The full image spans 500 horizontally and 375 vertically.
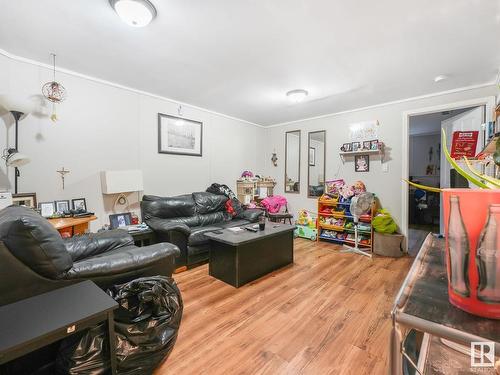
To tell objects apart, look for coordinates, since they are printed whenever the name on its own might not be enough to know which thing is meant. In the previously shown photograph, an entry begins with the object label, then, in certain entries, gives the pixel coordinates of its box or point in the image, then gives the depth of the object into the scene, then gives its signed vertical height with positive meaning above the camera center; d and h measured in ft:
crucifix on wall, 9.35 +0.45
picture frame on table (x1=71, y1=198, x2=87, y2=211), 9.61 -0.85
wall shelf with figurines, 12.89 +2.09
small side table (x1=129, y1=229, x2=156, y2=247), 9.70 -2.26
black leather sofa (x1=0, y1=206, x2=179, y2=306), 3.96 -1.64
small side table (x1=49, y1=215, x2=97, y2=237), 7.90 -1.38
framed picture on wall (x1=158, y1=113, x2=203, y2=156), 12.55 +2.75
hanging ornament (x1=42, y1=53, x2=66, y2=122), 8.82 +3.46
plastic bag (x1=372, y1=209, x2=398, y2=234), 12.12 -2.01
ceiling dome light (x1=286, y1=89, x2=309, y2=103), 11.08 +4.35
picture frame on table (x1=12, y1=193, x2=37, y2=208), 8.07 -0.57
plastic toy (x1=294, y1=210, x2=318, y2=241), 14.75 -2.67
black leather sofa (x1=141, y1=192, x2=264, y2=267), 10.05 -1.77
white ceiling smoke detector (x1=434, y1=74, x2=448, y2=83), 9.53 +4.46
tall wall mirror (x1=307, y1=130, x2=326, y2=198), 15.66 +1.43
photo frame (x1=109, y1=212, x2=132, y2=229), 10.40 -1.64
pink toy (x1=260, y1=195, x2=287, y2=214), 16.26 -1.30
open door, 10.31 +2.90
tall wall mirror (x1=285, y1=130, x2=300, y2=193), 16.96 +1.71
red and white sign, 10.46 +1.95
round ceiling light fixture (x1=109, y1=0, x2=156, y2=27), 5.60 +4.26
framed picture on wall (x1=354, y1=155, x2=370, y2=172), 13.75 +1.31
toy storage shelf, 12.97 -2.30
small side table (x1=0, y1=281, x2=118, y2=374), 3.01 -1.98
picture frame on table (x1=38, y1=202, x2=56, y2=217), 8.69 -0.95
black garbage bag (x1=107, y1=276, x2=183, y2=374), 4.45 -2.80
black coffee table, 8.45 -2.68
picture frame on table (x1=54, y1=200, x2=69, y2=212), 9.15 -0.89
